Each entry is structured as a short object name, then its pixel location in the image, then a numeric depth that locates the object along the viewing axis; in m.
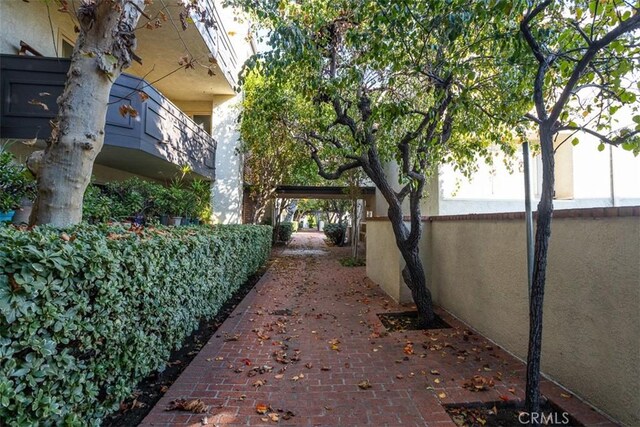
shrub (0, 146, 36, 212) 4.85
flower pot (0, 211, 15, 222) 4.91
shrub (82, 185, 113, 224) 6.04
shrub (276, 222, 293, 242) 24.11
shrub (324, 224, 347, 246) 24.48
